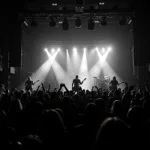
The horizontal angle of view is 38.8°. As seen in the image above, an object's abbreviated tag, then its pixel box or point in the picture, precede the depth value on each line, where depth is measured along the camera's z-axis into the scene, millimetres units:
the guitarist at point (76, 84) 14164
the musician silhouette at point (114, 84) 14145
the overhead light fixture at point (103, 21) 14191
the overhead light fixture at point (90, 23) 14023
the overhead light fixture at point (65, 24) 14188
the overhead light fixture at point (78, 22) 14117
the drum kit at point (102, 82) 19297
